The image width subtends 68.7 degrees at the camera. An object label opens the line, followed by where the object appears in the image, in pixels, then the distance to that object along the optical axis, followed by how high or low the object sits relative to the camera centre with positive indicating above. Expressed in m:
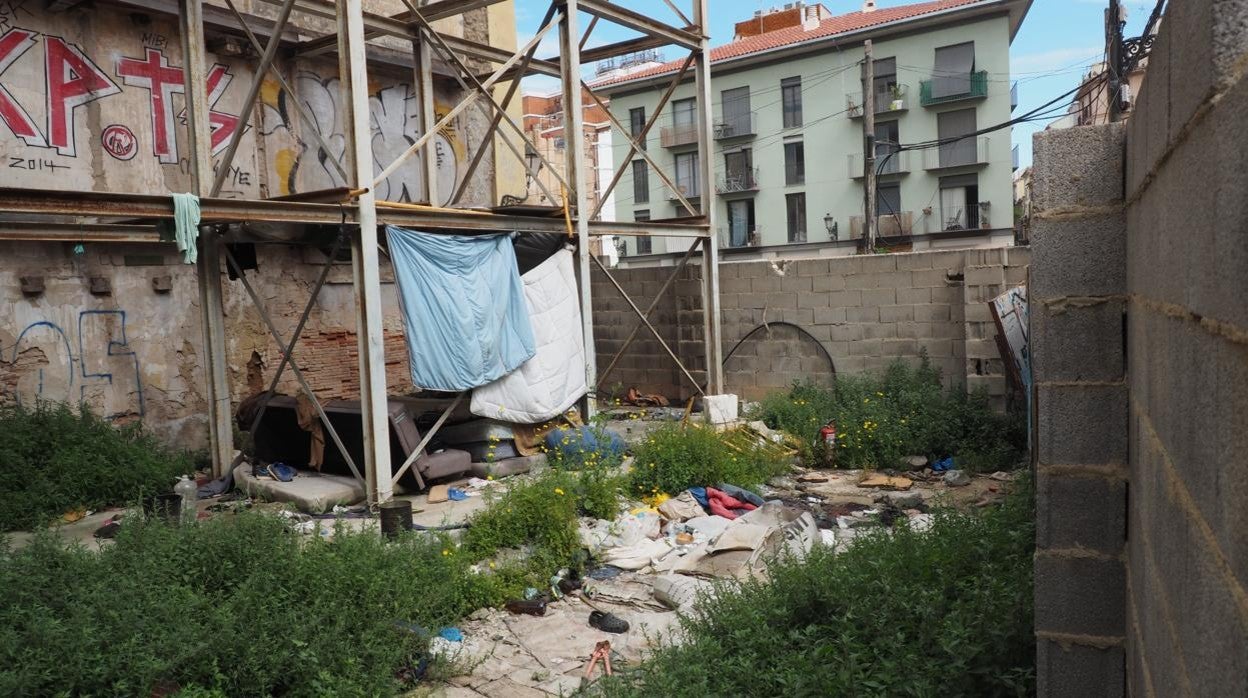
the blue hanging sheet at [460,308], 8.41 -0.02
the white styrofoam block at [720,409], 10.95 -1.37
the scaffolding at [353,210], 7.46 +0.89
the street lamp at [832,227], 37.56 +2.65
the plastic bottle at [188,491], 7.42 -1.45
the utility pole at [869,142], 19.91 +3.24
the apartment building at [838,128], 34.53 +6.77
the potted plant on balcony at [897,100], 35.32 +7.36
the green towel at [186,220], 6.85 +0.73
